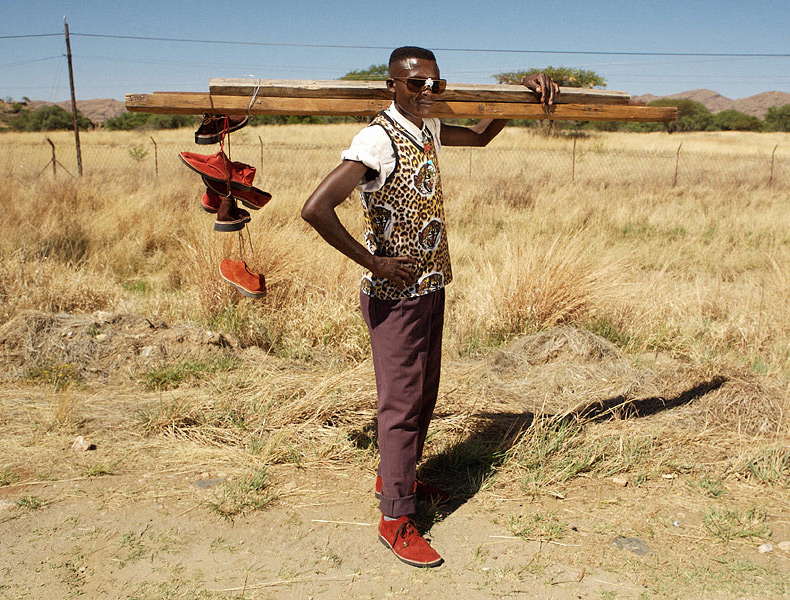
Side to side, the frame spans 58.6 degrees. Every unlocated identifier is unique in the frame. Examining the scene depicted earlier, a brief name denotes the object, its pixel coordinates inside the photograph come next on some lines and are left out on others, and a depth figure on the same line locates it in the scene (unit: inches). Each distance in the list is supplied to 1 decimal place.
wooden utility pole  579.4
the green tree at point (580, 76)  1773.0
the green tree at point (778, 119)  2185.0
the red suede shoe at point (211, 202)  124.6
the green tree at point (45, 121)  1728.6
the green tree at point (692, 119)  2233.0
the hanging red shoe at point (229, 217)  119.1
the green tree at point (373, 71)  2284.0
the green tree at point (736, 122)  2230.6
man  95.1
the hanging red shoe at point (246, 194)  120.8
